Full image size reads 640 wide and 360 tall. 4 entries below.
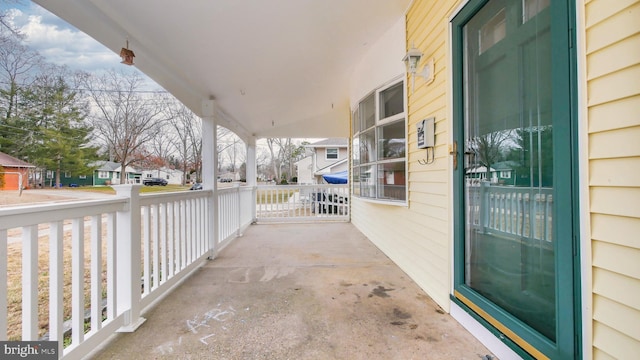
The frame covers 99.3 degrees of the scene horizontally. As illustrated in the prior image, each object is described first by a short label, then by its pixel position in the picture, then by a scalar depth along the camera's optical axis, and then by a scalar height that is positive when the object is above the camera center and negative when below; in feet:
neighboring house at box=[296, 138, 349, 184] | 54.06 +5.80
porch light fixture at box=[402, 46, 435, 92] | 8.33 +3.75
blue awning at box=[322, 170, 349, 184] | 33.04 +0.46
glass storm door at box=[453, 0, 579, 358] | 4.18 +0.18
